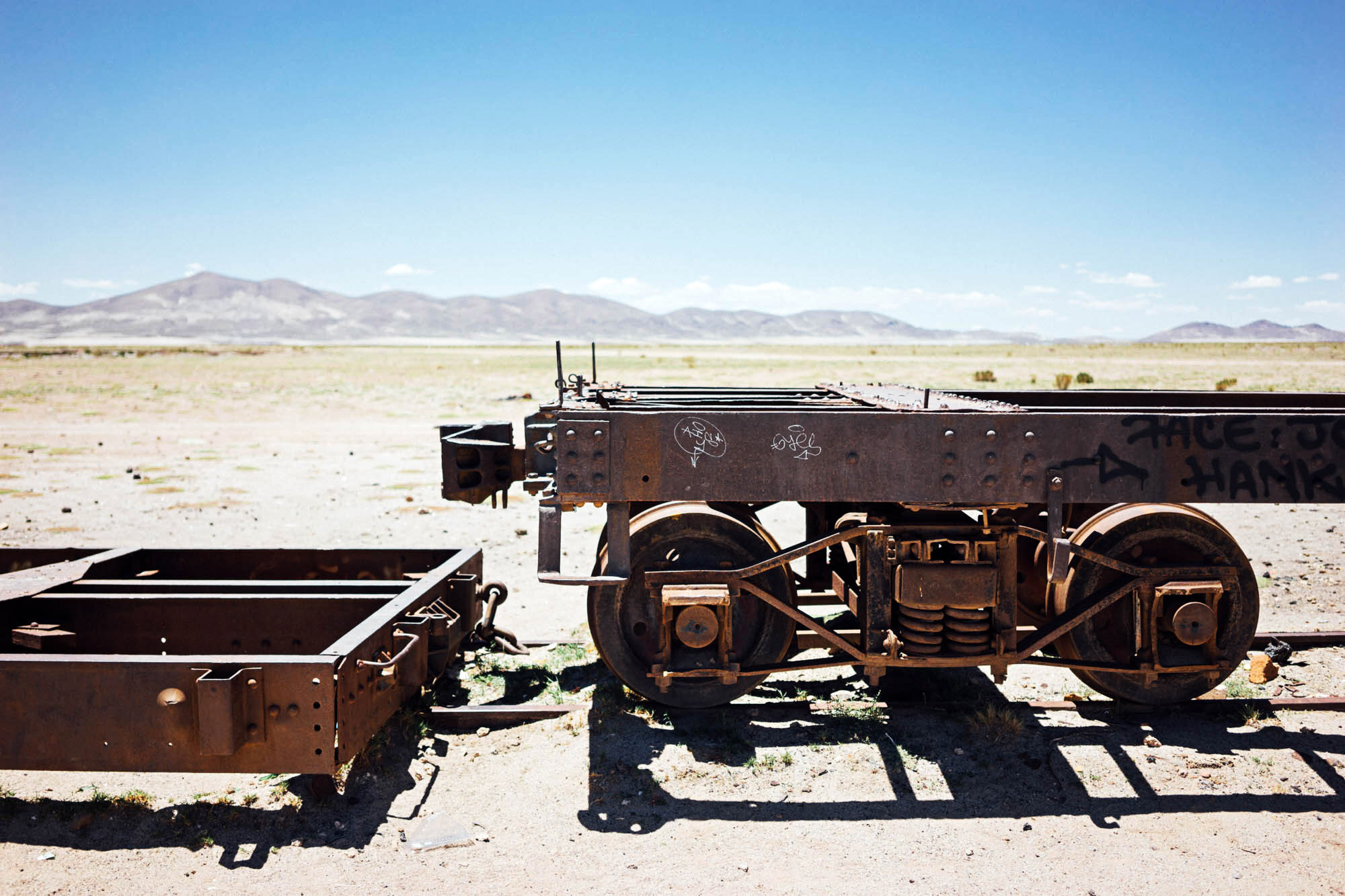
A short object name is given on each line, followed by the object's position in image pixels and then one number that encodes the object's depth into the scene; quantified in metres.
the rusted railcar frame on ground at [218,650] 3.66
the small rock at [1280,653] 5.67
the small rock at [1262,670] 5.41
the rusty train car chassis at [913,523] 4.07
